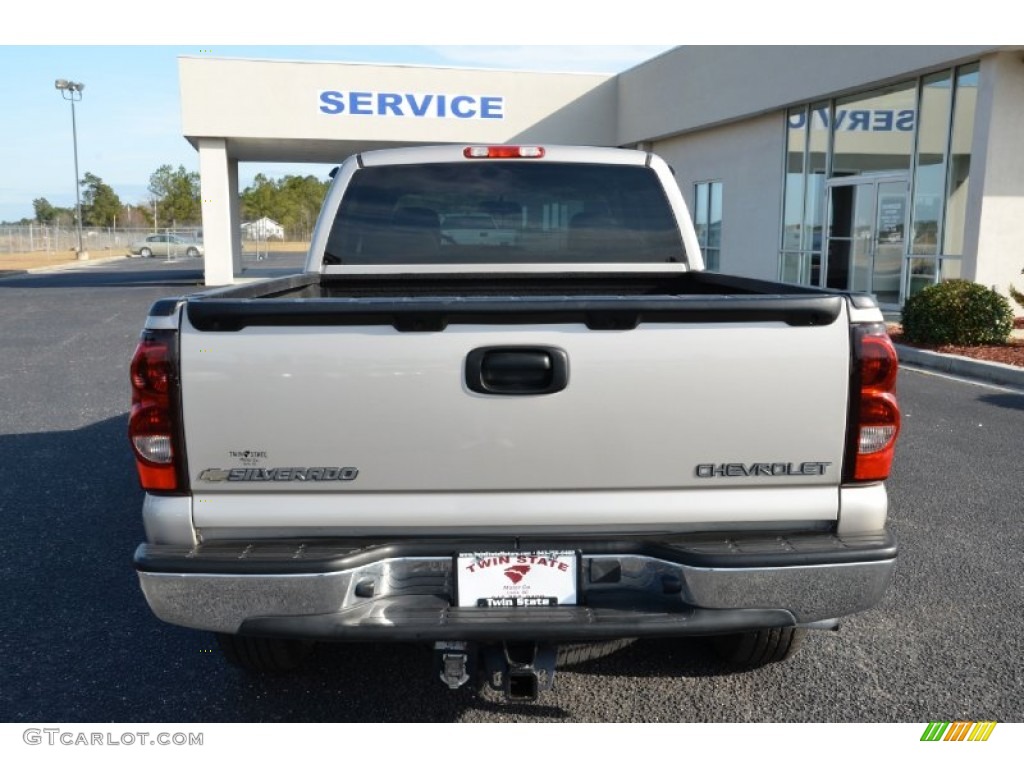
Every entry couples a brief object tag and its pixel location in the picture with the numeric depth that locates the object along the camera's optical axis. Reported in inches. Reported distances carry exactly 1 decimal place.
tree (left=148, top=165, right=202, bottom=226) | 3457.2
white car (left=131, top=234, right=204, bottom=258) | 2250.6
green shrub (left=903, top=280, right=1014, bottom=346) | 436.8
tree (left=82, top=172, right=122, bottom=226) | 3799.2
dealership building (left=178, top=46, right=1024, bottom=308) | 506.6
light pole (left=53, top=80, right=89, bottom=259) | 2102.5
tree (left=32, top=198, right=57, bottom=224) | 4443.9
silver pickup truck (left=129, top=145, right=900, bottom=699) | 98.7
